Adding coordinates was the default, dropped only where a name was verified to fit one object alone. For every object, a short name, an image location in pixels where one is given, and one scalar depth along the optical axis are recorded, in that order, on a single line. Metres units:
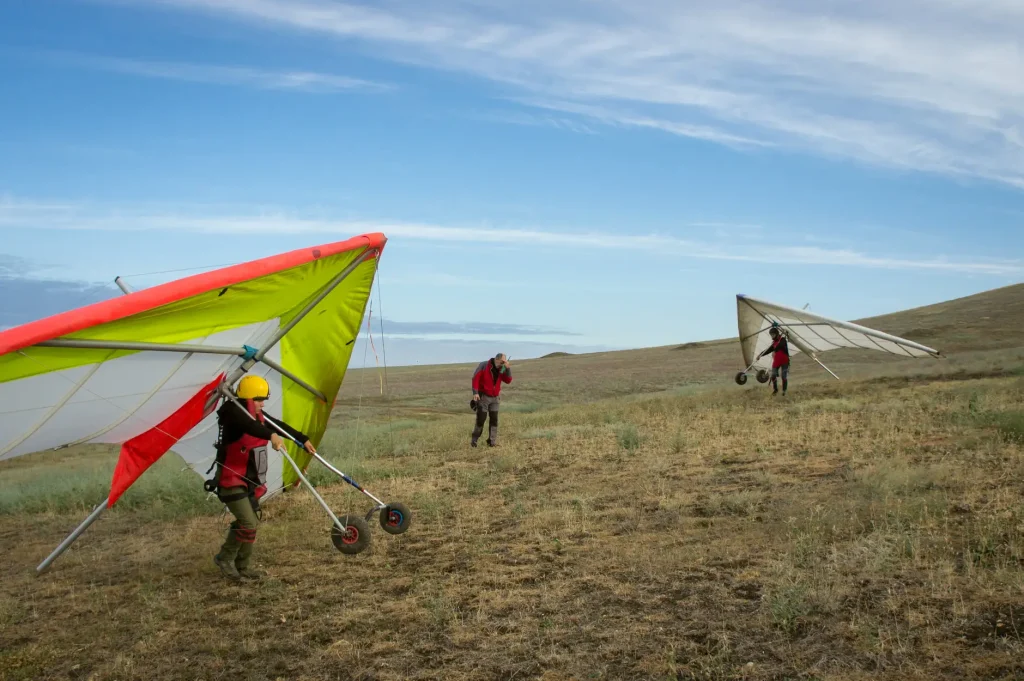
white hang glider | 20.44
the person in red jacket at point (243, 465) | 7.84
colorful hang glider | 6.13
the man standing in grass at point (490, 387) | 15.91
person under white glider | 21.50
